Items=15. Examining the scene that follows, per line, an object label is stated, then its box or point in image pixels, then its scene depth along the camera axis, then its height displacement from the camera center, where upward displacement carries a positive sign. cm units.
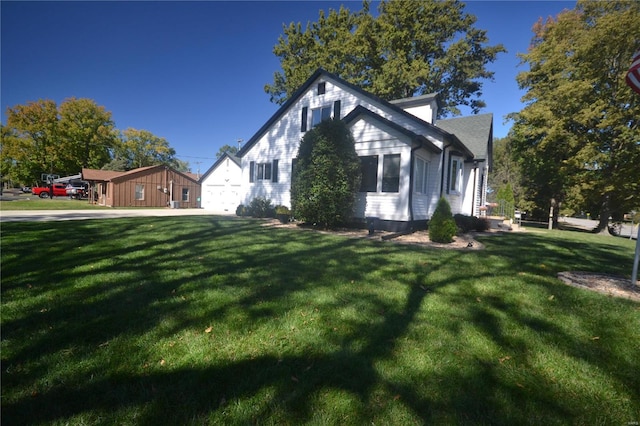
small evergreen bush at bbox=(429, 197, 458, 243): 842 -63
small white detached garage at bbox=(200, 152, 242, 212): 2550 +107
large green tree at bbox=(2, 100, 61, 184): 3853 +698
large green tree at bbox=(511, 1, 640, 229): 1580 +657
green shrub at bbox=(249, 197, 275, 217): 1557 -64
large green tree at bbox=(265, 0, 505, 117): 2203 +1296
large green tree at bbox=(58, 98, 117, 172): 3997 +848
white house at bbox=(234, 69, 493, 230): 1102 +240
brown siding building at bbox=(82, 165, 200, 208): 2647 +38
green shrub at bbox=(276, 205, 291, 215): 1352 -61
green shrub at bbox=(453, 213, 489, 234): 1201 -77
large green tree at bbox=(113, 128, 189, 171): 4603 +750
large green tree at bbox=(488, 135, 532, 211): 4162 +624
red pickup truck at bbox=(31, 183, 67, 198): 3528 -46
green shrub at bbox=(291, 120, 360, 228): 1062 +94
